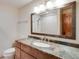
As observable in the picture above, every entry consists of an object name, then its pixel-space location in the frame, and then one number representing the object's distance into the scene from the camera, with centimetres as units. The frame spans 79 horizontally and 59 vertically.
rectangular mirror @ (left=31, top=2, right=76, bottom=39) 105
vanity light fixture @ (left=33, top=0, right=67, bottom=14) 118
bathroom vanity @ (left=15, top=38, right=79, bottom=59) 77
